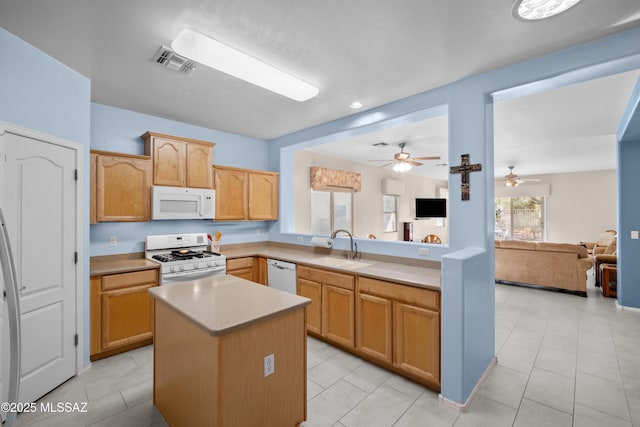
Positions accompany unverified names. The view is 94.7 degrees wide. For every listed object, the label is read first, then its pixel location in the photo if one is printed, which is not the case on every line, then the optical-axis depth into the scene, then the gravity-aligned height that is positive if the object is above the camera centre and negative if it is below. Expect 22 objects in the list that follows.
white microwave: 3.32 +0.14
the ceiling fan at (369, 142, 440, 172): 4.98 +0.92
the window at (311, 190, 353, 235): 5.80 +0.06
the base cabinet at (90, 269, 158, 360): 2.71 -0.93
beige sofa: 4.84 -0.89
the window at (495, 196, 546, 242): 9.20 -0.16
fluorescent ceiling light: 1.98 +1.13
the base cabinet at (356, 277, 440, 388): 2.26 -0.94
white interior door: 2.06 -0.28
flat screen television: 8.53 +0.16
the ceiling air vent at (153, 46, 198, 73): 2.22 +1.22
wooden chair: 5.98 -0.52
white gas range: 3.13 -0.49
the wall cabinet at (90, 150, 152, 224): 2.93 +0.29
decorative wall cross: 2.53 +0.36
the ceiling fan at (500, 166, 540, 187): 7.59 +0.86
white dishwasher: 3.43 -0.74
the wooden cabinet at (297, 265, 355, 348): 2.83 -0.90
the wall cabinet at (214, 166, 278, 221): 4.00 +0.29
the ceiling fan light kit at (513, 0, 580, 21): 1.67 +1.20
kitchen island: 1.44 -0.77
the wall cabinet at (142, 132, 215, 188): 3.35 +0.66
